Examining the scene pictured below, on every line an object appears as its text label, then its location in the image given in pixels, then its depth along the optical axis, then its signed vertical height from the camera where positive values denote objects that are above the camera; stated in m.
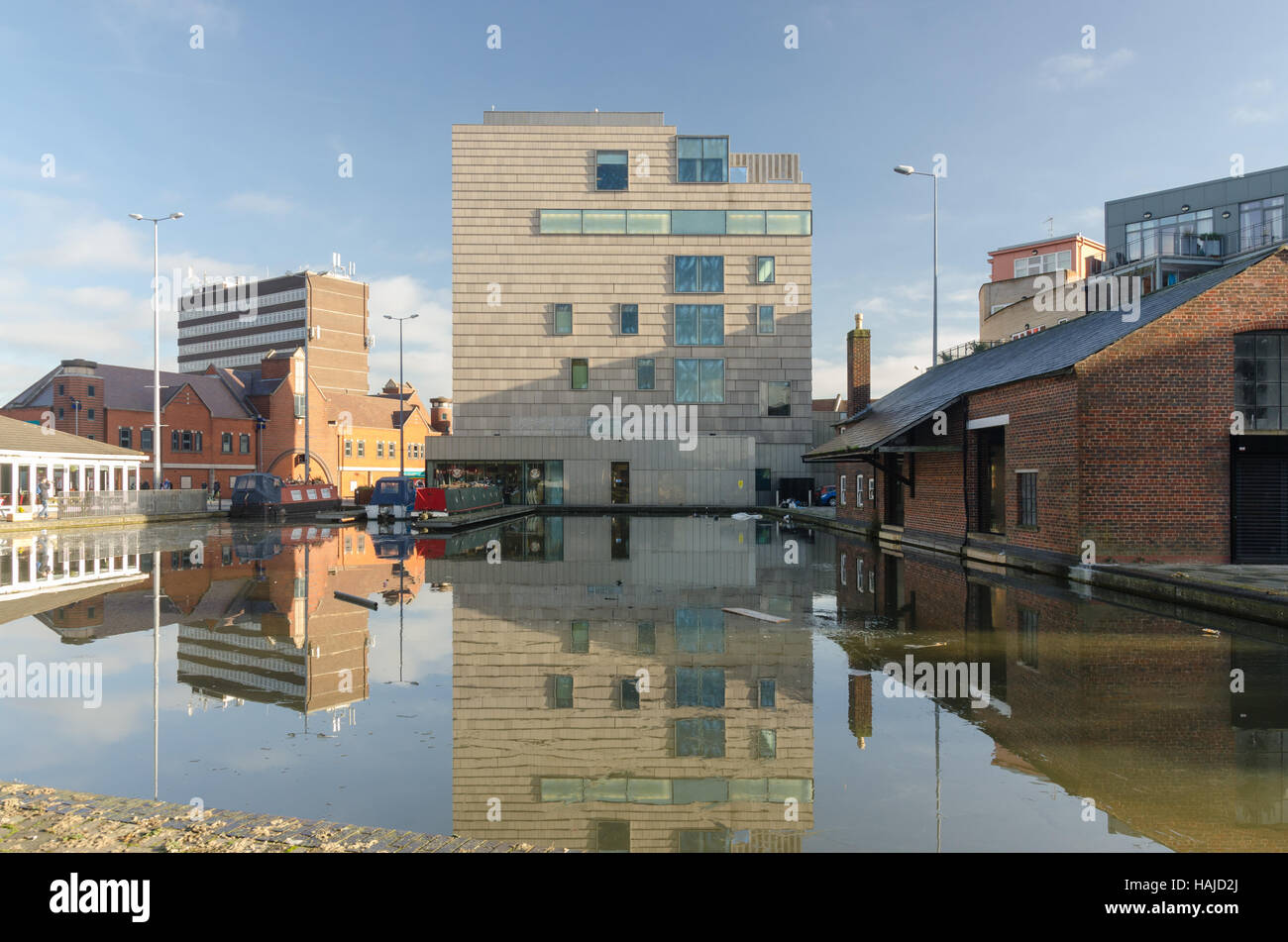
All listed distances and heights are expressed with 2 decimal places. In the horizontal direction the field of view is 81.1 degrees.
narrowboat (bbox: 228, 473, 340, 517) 40.47 -1.23
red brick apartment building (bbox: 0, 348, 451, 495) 53.00 +4.59
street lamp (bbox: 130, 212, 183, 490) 38.72 +5.16
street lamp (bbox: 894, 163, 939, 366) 33.09 +6.14
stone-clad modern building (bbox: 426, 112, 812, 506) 50.41 +11.73
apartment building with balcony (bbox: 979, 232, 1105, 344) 59.38 +16.17
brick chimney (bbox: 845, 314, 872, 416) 38.00 +5.59
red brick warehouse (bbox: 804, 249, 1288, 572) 16.09 +0.91
